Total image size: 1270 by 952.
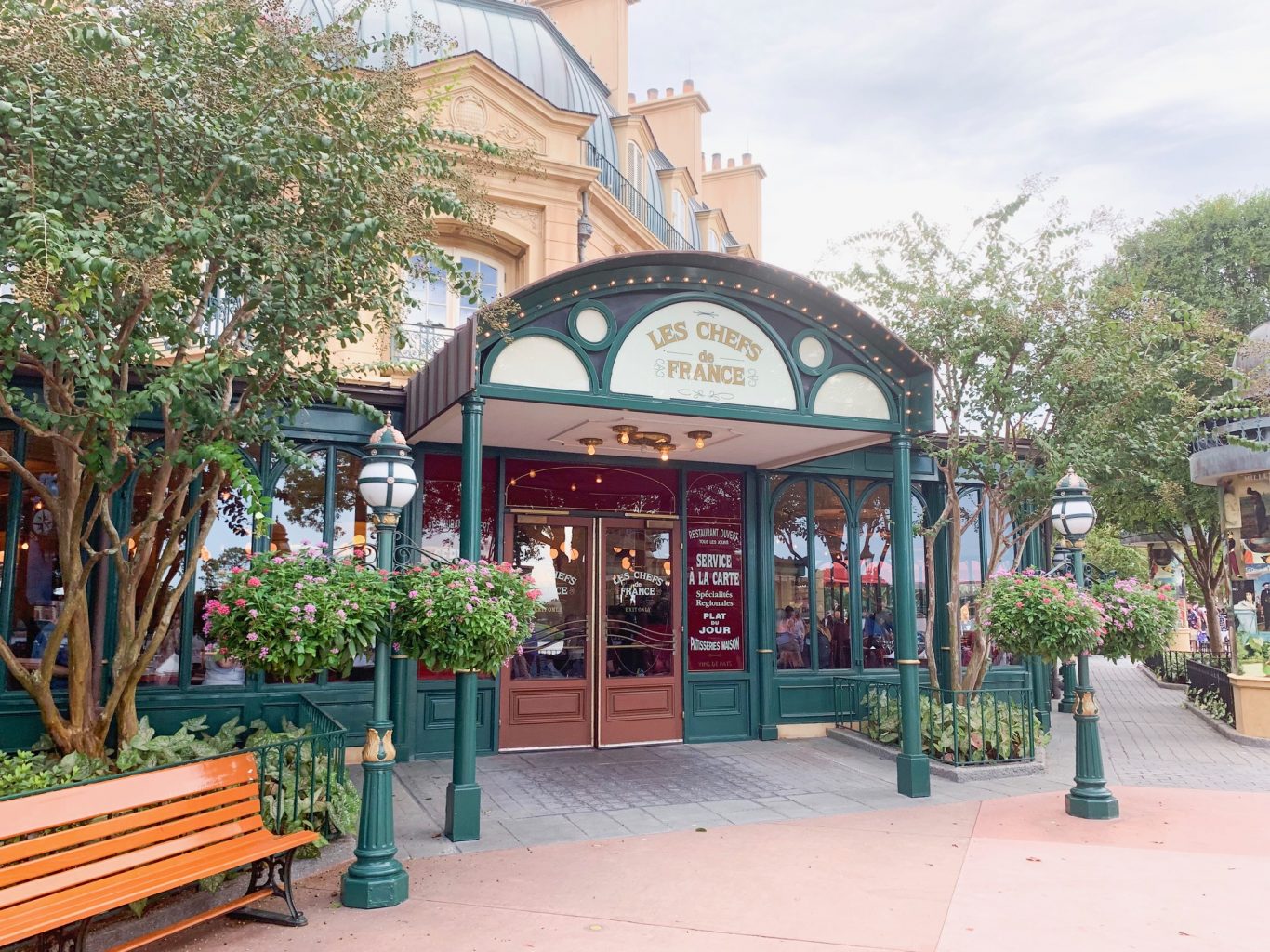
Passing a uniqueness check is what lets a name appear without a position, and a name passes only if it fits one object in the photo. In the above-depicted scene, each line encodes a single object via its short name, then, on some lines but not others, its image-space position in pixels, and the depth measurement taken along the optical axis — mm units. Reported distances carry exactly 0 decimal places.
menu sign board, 10562
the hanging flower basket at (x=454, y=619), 5641
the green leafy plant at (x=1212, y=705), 12484
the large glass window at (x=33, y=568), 7719
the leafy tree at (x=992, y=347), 9773
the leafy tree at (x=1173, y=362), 9914
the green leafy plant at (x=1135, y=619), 7594
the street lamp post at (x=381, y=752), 5180
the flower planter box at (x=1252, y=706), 11391
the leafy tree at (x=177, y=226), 5156
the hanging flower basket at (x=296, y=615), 5145
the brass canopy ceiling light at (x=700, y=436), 9031
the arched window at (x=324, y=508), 8812
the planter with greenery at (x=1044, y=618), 7457
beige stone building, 13016
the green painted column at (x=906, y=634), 7918
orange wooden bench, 3920
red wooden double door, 9758
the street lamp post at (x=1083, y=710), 7242
